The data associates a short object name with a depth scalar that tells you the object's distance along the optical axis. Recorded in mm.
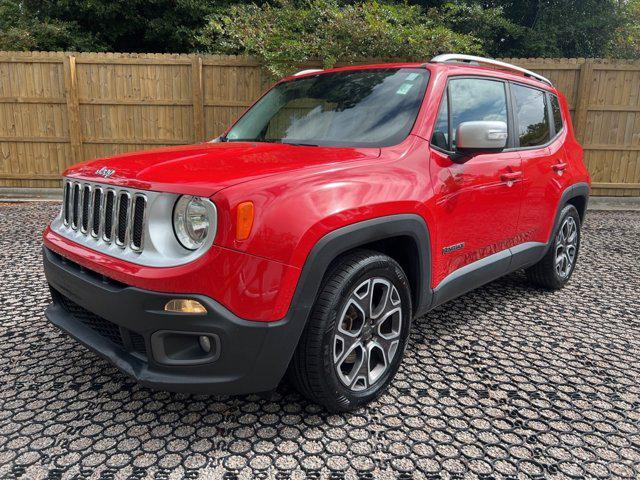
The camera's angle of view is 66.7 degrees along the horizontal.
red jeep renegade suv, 1939
